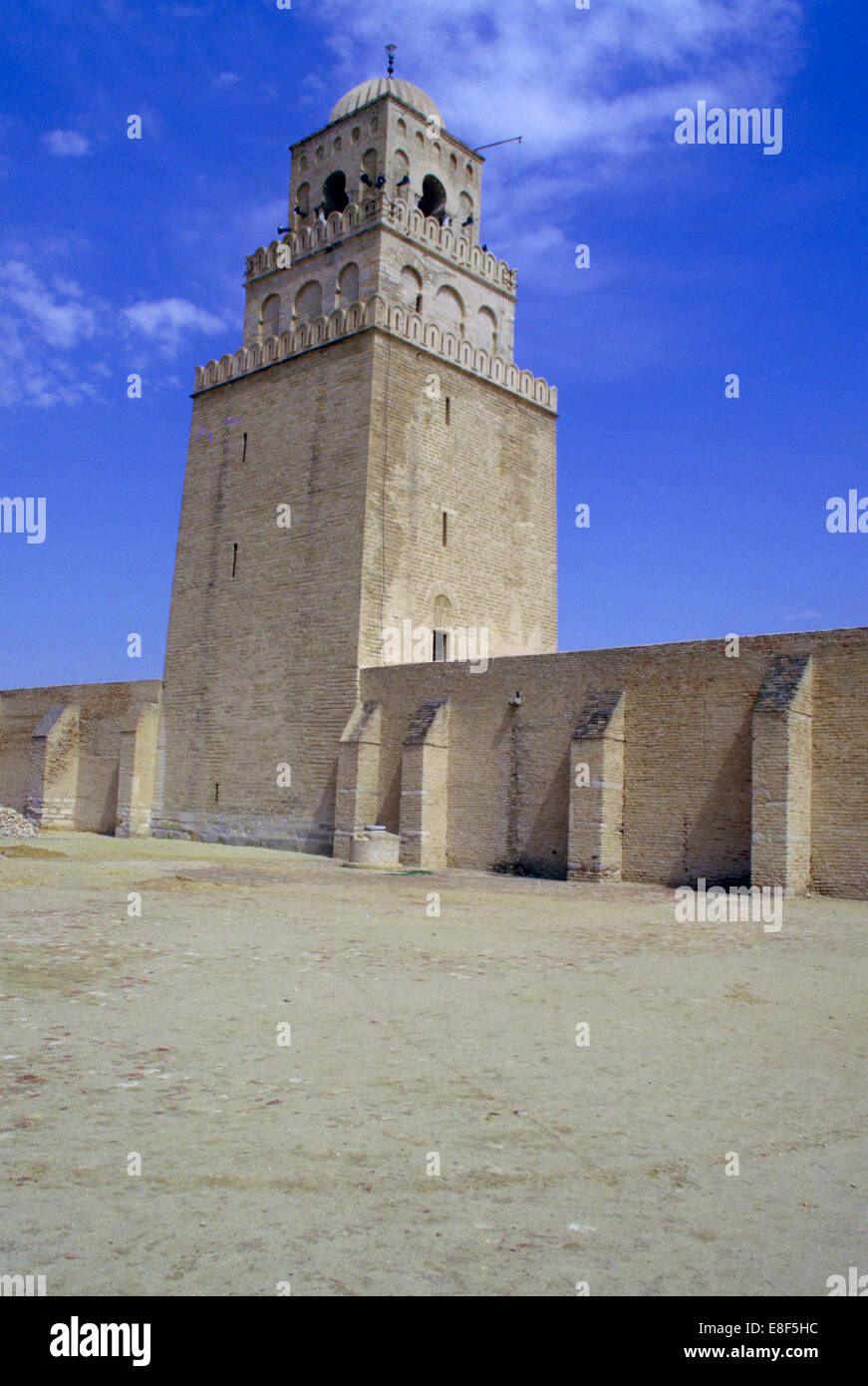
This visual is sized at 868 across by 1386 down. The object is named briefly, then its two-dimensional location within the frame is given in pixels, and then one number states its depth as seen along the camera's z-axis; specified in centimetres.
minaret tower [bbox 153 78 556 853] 2303
